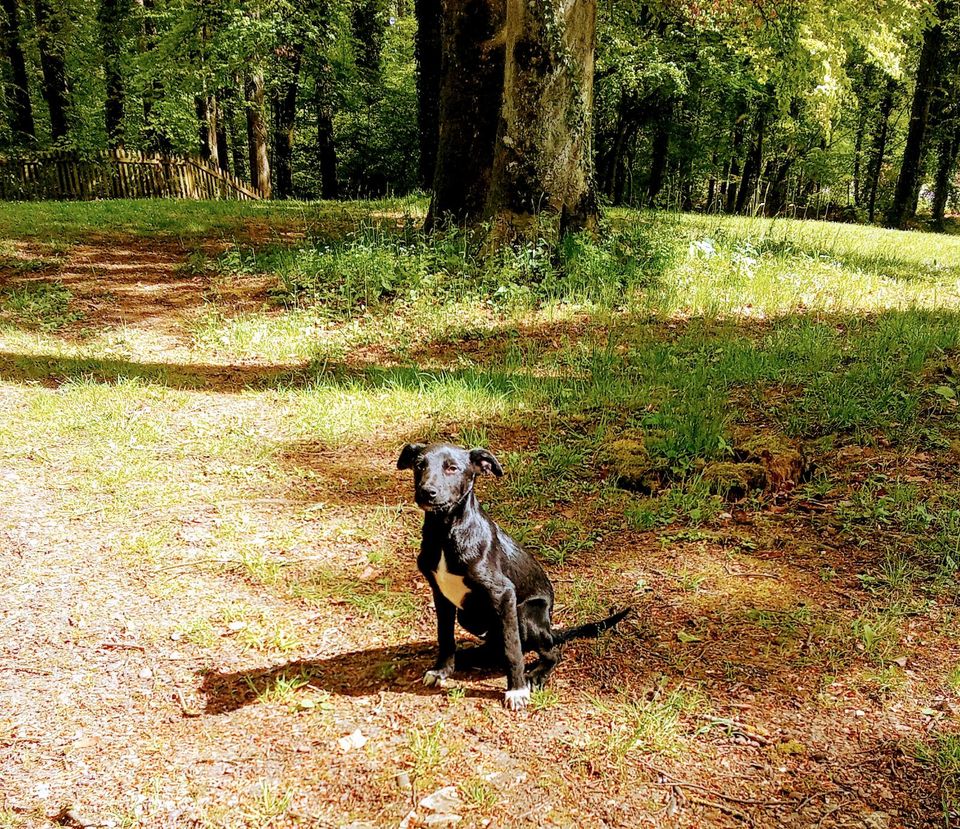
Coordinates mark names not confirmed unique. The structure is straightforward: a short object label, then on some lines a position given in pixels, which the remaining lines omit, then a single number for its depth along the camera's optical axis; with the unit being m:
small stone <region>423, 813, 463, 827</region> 2.26
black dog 2.62
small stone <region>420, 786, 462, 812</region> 2.31
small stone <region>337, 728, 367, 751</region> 2.61
